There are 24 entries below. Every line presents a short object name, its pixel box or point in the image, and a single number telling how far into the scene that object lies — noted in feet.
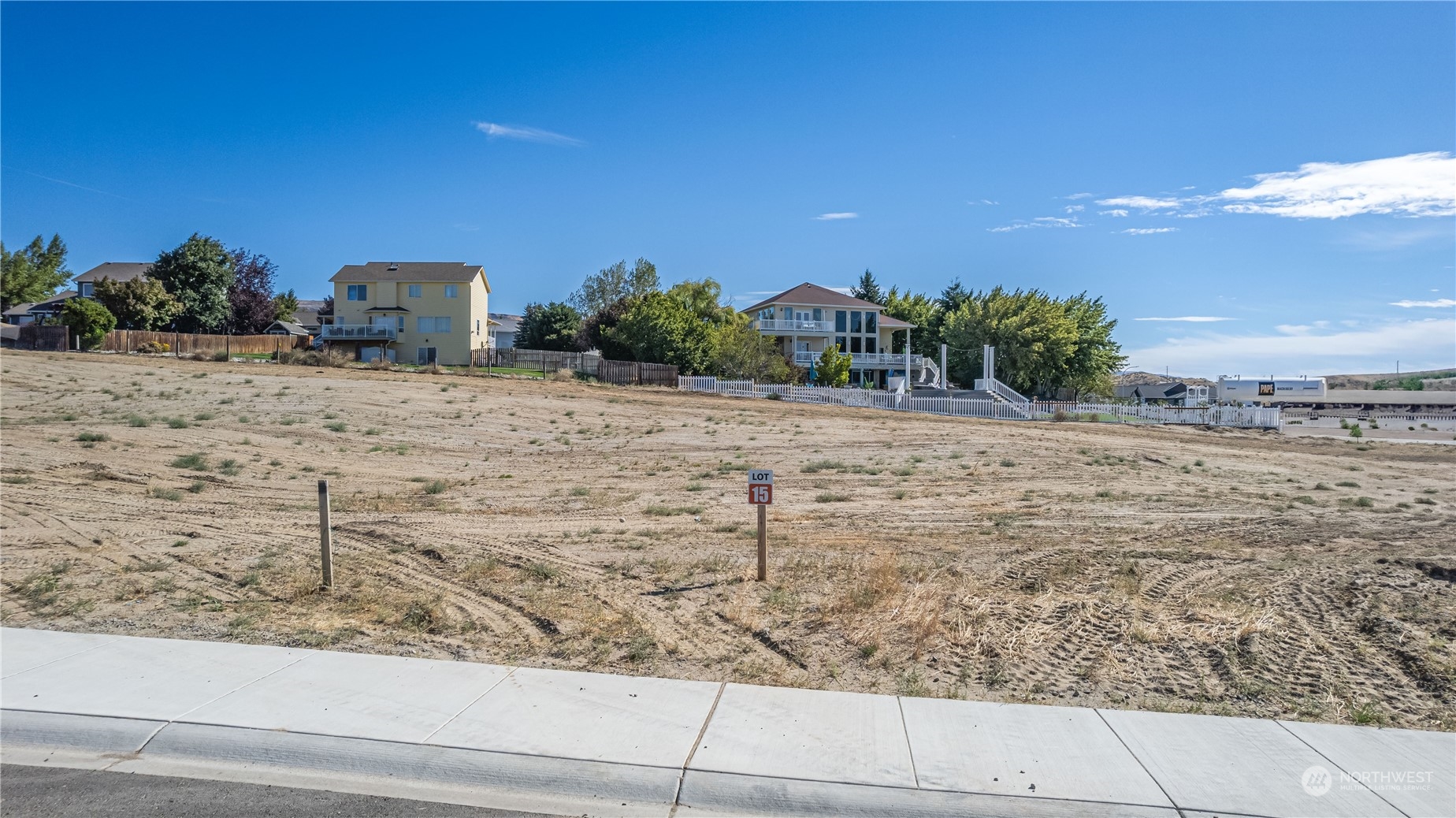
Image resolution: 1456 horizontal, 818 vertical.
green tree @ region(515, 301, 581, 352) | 241.55
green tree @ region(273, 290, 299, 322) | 256.73
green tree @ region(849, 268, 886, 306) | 323.16
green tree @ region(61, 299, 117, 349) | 155.84
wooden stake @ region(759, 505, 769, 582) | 34.63
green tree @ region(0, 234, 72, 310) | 276.62
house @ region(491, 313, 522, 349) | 298.33
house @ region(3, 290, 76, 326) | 234.79
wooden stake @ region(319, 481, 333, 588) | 32.45
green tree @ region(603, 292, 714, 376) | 180.75
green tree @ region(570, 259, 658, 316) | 277.64
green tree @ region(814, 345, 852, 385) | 194.08
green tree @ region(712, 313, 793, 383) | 181.27
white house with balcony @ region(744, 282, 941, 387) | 224.53
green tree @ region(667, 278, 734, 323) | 229.45
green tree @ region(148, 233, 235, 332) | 196.24
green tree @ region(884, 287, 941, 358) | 271.49
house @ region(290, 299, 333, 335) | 277.09
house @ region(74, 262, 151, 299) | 234.17
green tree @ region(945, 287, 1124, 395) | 210.38
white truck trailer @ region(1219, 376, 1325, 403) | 311.88
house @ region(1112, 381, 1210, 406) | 293.57
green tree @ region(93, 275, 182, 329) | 178.81
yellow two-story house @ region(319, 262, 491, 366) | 202.18
